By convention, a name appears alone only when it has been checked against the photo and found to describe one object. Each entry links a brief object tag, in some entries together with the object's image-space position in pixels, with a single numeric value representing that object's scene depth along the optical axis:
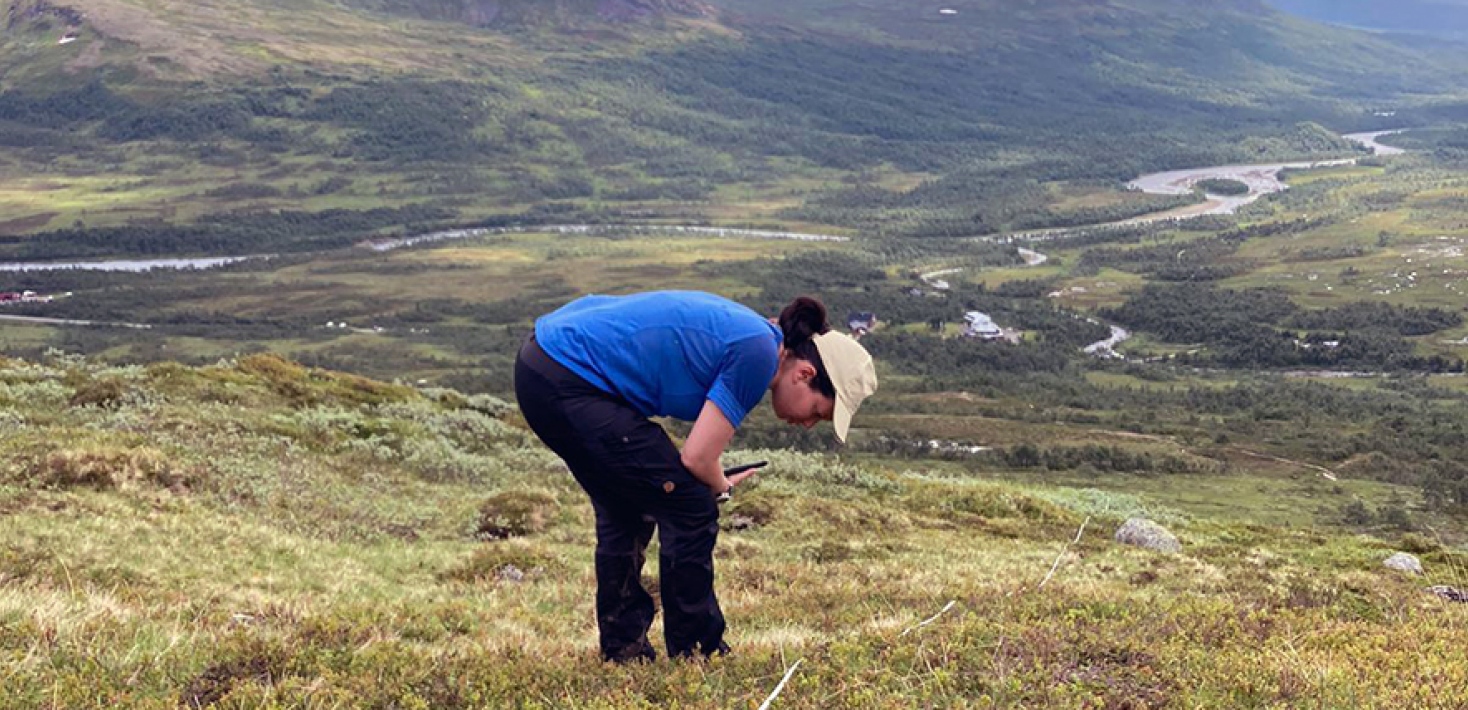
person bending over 7.62
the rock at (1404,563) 22.47
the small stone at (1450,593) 15.32
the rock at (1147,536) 23.73
